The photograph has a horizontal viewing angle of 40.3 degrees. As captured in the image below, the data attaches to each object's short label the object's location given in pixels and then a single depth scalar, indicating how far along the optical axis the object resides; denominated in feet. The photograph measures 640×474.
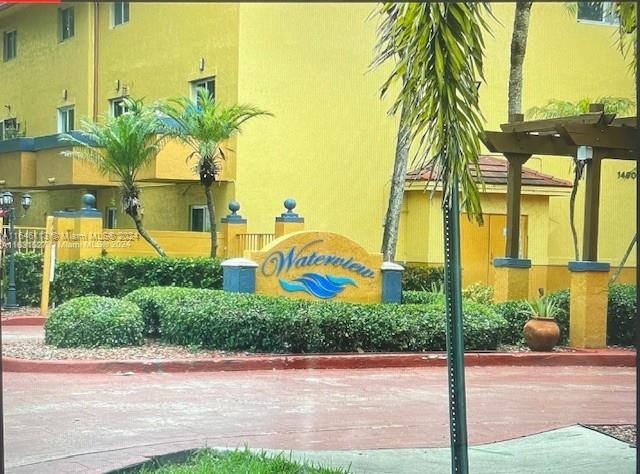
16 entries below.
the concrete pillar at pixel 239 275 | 32.95
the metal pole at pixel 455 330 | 16.94
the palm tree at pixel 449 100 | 16.28
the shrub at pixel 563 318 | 39.49
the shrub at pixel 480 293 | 38.65
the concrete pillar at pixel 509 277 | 38.27
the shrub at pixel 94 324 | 28.94
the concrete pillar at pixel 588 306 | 37.32
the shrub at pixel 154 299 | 30.35
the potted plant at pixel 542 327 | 38.52
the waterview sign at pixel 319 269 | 35.65
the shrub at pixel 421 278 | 35.35
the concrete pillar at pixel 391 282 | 38.09
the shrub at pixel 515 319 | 39.52
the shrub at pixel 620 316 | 36.17
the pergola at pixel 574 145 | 32.94
